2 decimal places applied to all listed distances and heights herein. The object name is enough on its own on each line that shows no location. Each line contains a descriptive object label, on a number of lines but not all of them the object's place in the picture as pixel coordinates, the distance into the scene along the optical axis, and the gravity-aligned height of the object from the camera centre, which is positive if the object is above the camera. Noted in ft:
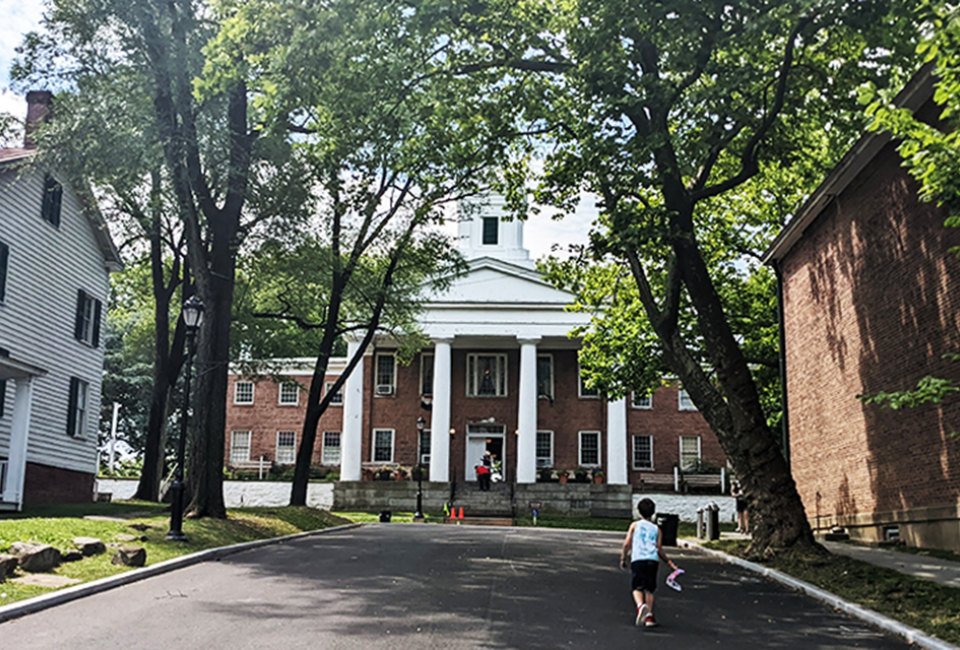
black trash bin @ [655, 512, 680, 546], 74.13 -2.18
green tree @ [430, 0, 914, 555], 49.96 +21.62
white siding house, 84.43 +15.03
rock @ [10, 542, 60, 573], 40.45 -2.66
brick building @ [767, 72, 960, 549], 57.93 +10.25
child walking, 34.14 -2.22
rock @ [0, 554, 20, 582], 37.91 -2.84
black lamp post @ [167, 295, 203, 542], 55.31 +4.12
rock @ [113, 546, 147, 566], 45.21 -2.90
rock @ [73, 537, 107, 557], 45.91 -2.50
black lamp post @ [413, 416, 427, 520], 116.86 +0.42
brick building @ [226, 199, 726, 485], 156.25 +13.83
